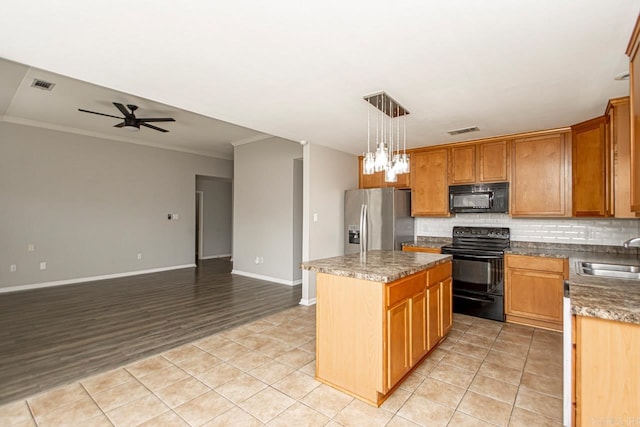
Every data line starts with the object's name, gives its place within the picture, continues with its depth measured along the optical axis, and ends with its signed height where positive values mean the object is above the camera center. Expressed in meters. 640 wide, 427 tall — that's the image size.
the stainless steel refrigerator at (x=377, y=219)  4.41 -0.04
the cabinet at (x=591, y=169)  3.04 +0.50
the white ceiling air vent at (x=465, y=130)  3.65 +1.06
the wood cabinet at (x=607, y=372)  1.28 -0.68
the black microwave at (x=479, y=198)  3.97 +0.25
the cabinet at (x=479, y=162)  3.99 +0.73
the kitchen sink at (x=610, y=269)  2.37 -0.44
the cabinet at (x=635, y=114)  1.64 +0.57
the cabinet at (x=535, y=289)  3.35 -0.84
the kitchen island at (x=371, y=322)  2.06 -0.78
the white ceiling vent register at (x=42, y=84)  3.45 +1.54
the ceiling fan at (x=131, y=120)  3.99 +1.33
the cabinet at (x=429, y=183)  4.44 +0.50
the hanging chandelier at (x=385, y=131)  2.41 +1.06
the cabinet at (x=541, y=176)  3.61 +0.49
